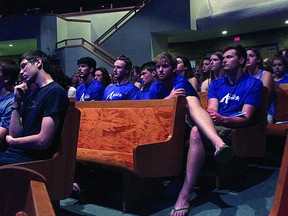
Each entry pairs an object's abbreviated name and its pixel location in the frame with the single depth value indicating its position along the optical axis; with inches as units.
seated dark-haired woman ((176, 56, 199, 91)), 173.8
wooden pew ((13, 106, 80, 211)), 83.3
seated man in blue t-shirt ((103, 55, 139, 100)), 165.9
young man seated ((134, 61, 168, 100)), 139.6
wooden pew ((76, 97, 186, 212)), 98.0
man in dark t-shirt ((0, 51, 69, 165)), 83.2
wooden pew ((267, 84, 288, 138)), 151.3
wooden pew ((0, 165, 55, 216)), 33.1
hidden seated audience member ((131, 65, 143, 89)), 258.4
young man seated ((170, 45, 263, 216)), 94.4
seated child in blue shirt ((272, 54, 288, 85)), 165.6
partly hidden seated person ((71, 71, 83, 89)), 304.5
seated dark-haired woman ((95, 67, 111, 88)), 212.1
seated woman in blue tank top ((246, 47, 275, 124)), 149.5
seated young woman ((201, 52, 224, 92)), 163.6
